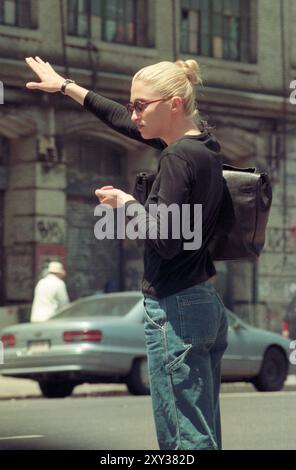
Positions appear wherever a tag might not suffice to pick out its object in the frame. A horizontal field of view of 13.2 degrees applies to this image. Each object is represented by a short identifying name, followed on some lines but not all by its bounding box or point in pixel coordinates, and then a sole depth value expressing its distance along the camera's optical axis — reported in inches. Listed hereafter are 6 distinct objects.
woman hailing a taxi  165.3
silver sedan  616.4
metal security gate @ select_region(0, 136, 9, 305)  936.3
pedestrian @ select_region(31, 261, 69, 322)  714.8
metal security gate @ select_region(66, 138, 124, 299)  968.3
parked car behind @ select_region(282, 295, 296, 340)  862.5
